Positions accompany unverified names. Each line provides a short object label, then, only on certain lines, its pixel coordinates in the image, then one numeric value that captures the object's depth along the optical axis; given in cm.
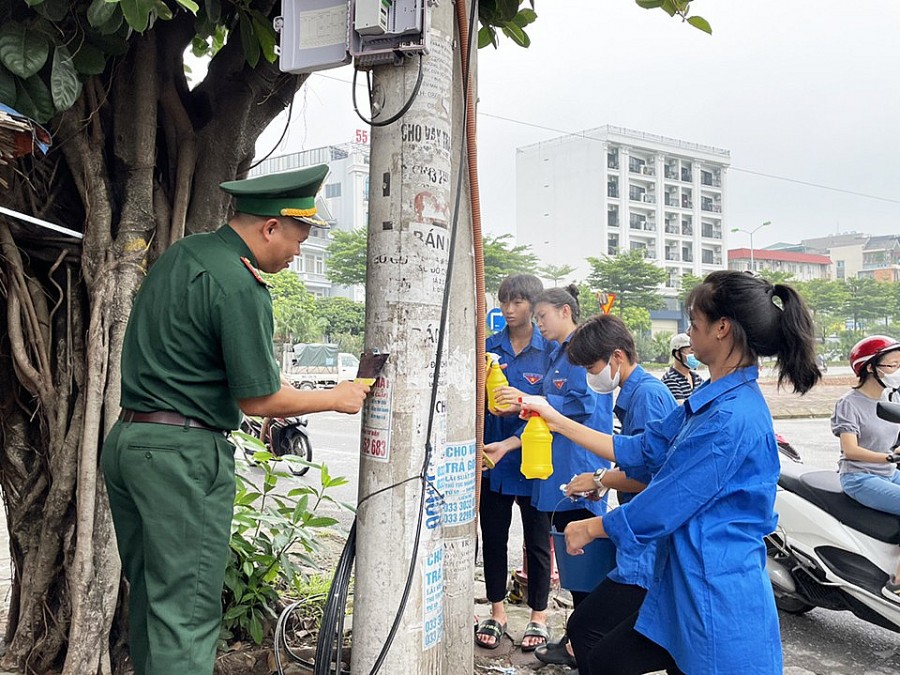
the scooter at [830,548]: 361
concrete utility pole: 210
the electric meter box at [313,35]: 218
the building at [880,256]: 7988
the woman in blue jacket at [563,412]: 354
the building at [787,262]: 6512
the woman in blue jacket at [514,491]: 362
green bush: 303
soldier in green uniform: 208
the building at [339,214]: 4974
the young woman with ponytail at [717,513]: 194
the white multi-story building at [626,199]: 6138
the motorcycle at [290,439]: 942
